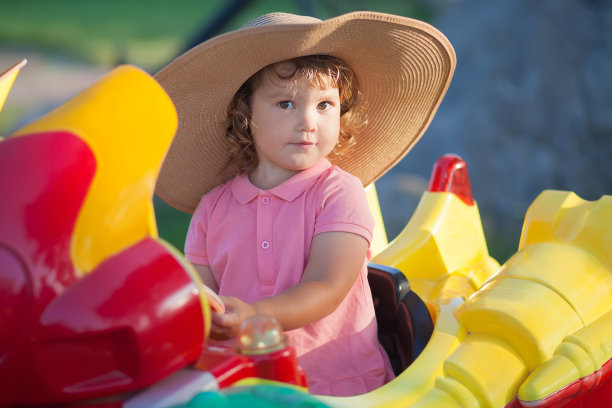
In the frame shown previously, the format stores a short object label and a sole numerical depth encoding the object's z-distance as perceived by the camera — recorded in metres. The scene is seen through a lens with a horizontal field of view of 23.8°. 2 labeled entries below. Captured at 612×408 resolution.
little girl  1.67
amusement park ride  1.31
